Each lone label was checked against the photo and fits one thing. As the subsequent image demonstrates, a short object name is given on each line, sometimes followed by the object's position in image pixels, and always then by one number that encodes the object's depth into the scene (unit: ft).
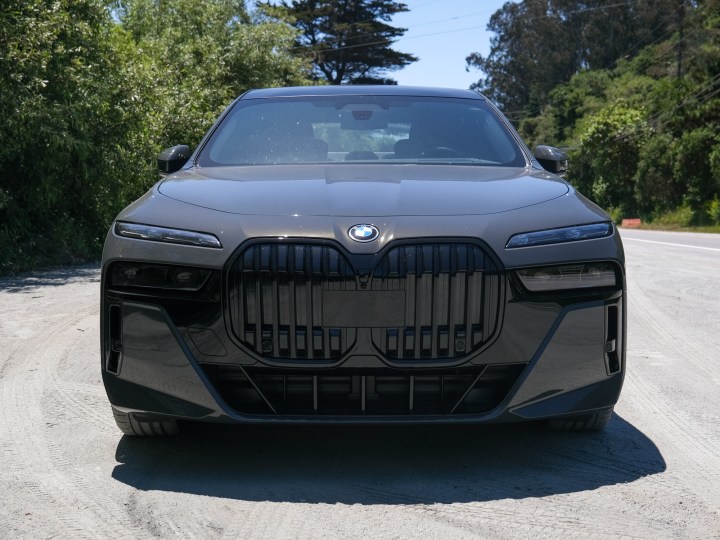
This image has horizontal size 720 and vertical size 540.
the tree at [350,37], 186.39
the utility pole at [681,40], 199.76
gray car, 10.94
